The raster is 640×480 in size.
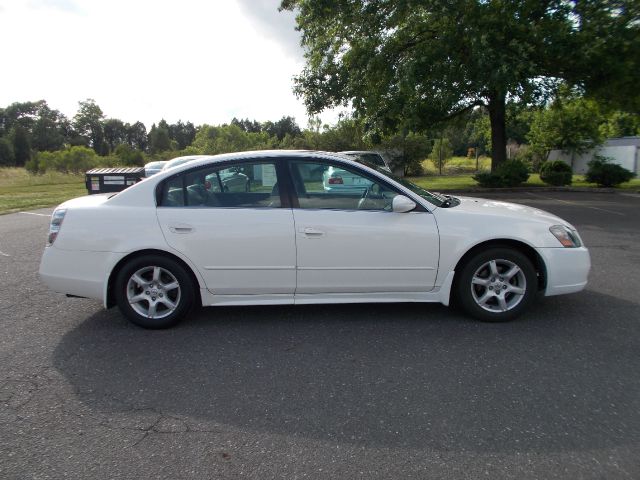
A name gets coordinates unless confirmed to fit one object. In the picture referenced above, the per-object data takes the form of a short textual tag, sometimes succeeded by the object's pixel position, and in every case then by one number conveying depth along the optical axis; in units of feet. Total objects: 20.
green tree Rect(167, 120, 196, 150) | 383.67
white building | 90.53
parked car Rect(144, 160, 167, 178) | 56.10
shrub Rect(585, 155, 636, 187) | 58.59
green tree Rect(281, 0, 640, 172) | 43.83
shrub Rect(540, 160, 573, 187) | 60.95
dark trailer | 35.55
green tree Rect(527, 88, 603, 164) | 85.56
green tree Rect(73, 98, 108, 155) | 328.08
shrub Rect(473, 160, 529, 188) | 59.62
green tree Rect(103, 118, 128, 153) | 357.82
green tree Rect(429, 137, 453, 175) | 112.95
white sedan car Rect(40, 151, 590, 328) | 13.08
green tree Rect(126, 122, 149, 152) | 391.08
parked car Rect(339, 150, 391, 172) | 48.65
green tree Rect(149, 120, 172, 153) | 253.24
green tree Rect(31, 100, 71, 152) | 276.21
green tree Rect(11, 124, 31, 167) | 220.84
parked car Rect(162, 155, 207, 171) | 46.91
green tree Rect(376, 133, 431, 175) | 99.14
